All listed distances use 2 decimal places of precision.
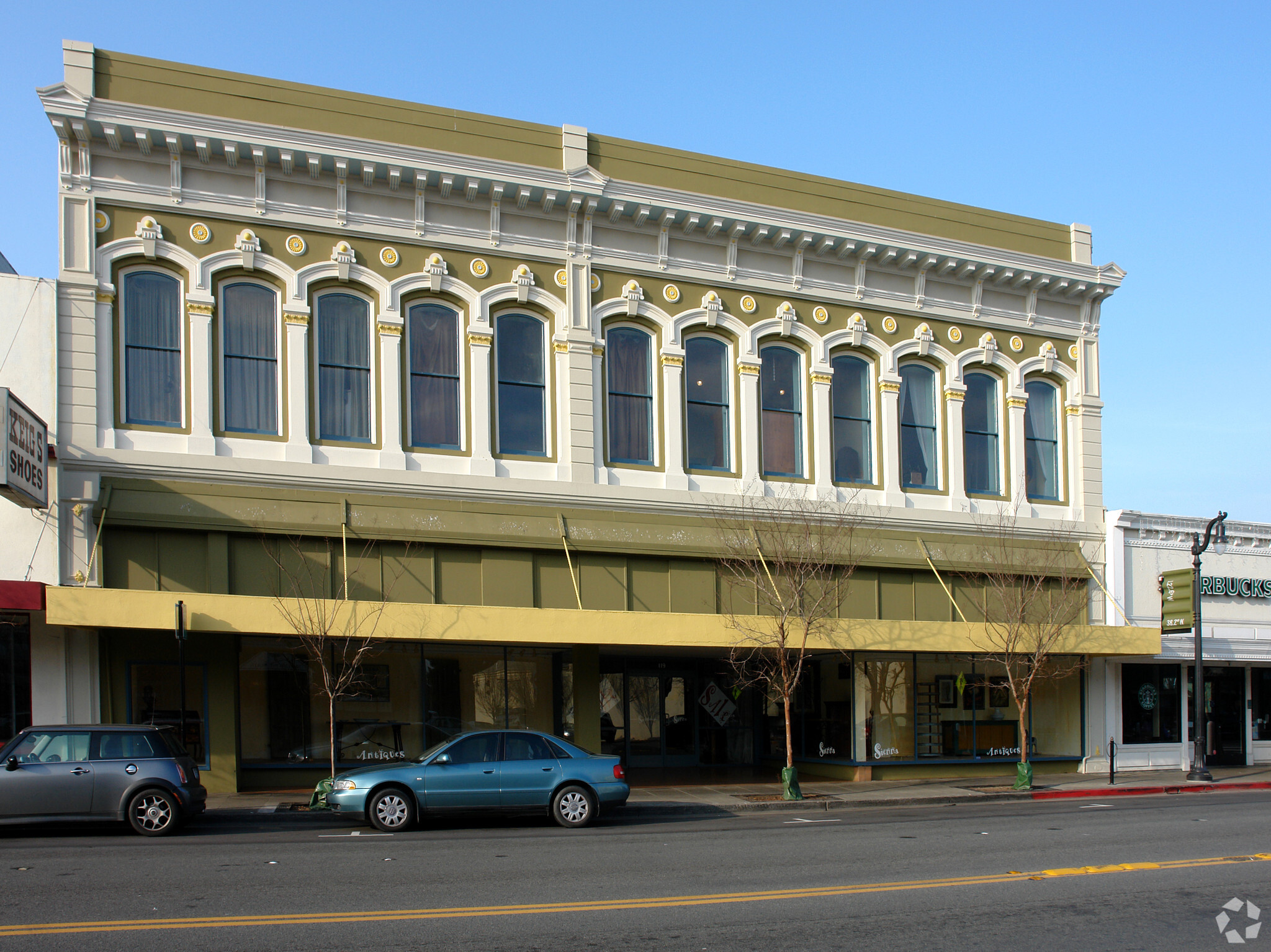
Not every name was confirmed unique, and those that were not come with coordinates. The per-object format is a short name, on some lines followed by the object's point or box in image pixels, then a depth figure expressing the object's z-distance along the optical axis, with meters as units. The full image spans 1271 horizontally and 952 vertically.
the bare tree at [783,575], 20.52
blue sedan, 14.81
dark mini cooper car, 13.55
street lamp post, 23.56
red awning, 16.39
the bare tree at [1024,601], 22.66
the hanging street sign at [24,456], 15.58
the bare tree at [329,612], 17.84
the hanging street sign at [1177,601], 25.34
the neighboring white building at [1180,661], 25.92
